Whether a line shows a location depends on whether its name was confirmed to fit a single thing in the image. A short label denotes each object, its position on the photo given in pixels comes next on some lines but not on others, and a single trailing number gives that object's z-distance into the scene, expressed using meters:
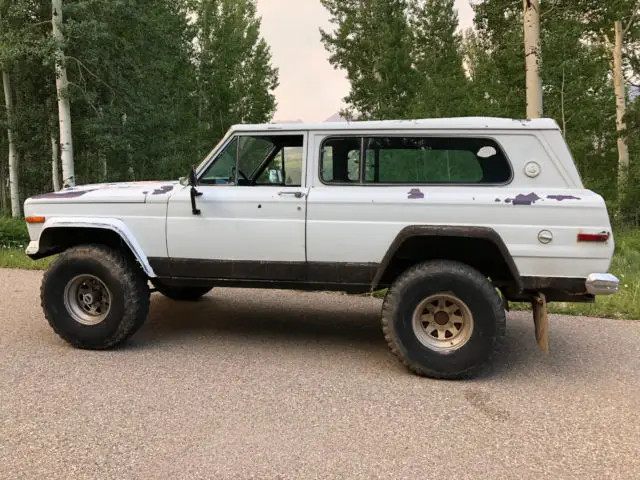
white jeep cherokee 3.87
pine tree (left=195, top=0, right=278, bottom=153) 26.83
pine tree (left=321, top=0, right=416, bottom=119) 24.20
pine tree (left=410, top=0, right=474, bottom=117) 21.19
